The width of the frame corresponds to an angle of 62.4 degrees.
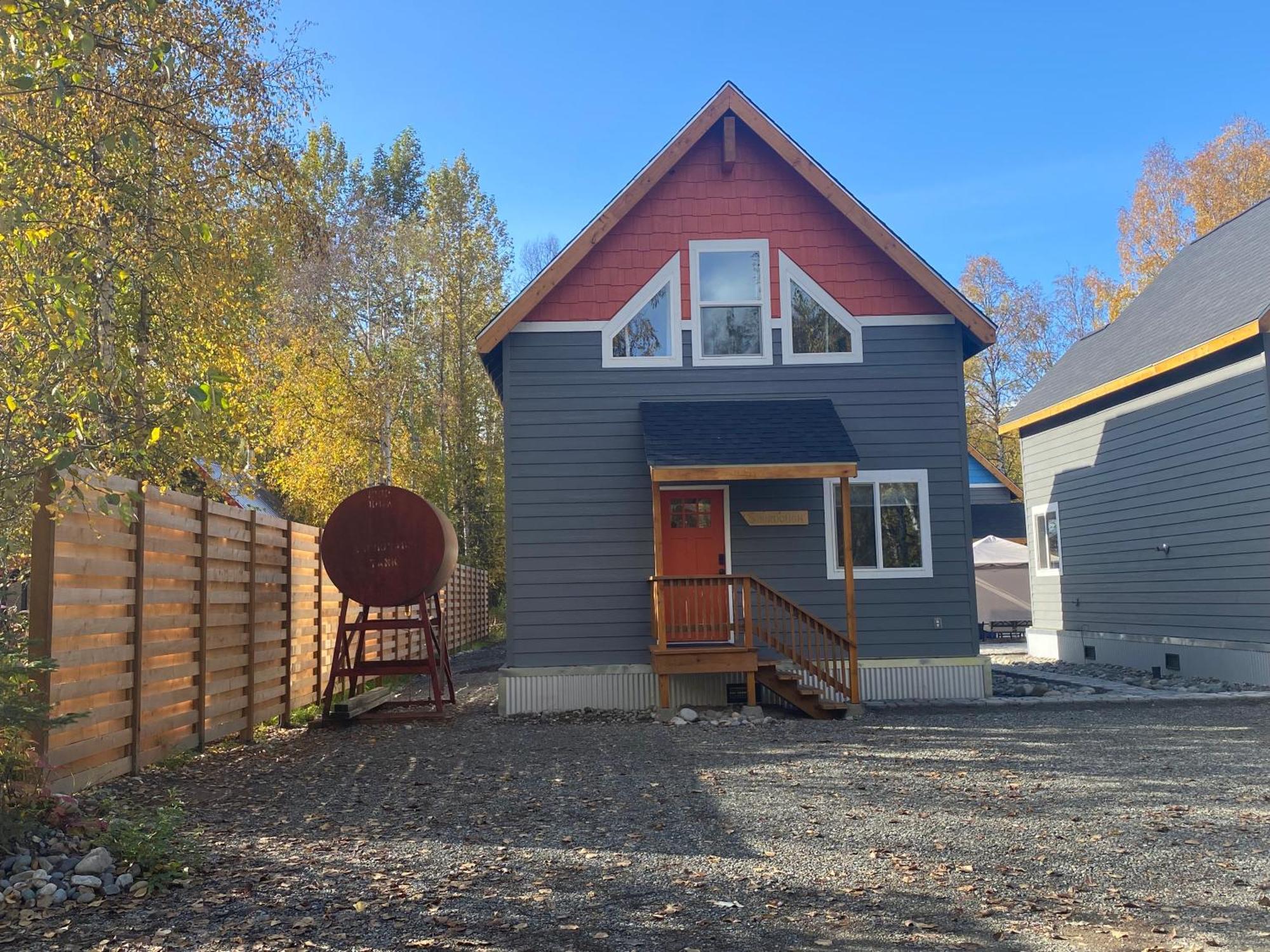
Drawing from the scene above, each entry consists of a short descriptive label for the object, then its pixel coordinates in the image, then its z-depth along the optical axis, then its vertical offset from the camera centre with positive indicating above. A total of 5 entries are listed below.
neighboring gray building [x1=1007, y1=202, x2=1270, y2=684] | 14.20 +1.49
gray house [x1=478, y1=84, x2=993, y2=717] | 13.07 +1.94
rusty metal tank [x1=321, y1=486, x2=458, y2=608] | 12.02 +0.40
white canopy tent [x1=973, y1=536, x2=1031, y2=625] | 25.75 -0.33
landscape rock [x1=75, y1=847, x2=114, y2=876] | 5.12 -1.34
